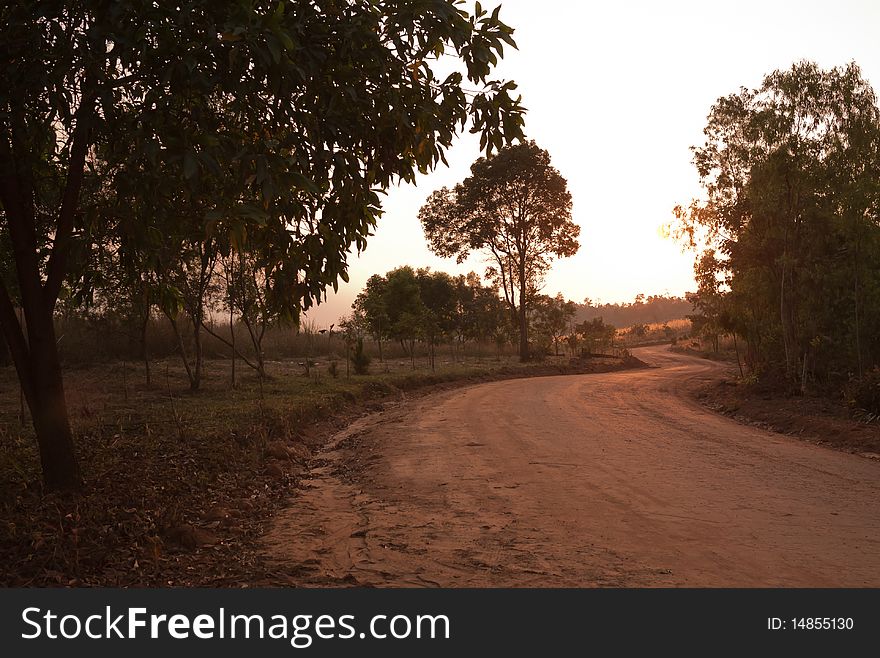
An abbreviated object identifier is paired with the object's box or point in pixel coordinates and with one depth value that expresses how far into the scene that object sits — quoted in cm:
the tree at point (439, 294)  5871
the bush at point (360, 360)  2844
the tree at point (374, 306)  4075
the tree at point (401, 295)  5269
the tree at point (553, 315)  4709
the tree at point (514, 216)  4344
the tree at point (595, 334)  5019
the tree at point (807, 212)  1936
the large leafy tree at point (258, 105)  506
